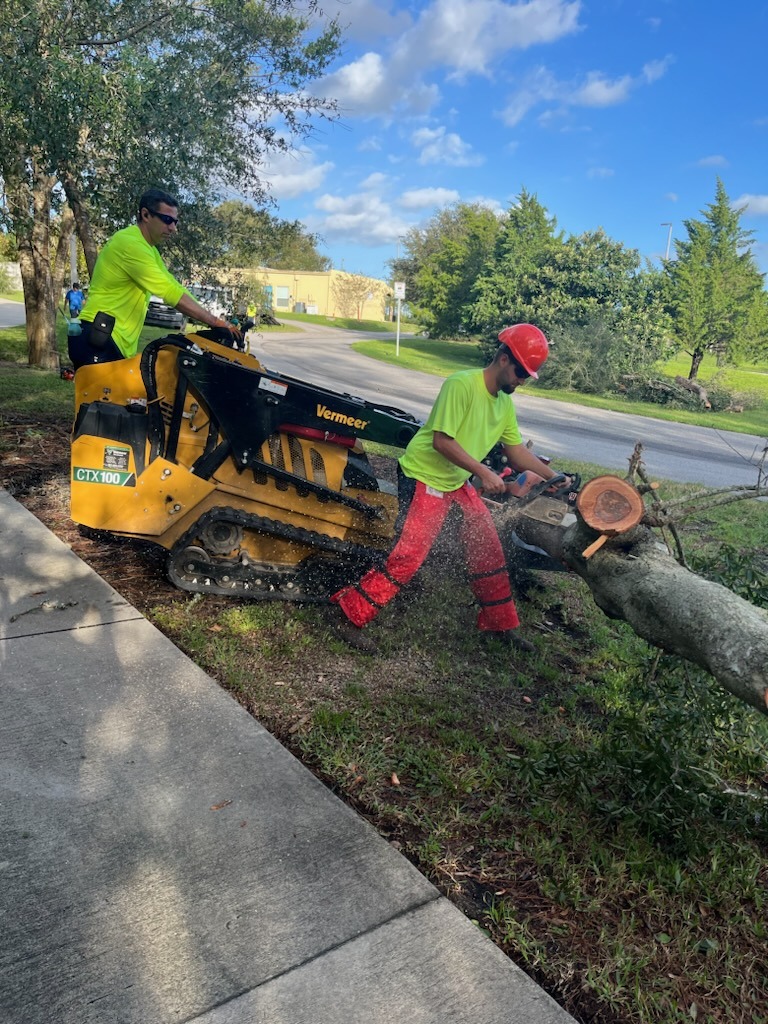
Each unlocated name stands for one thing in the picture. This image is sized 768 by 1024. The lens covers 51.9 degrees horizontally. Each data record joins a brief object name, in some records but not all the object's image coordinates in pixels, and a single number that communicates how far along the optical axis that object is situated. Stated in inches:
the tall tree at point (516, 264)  1077.1
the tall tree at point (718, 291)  1019.9
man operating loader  179.8
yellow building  2933.1
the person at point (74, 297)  598.5
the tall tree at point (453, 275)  1456.7
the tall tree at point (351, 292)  2913.4
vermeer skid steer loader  173.8
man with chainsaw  163.3
